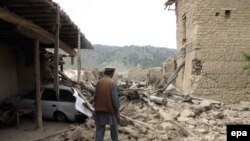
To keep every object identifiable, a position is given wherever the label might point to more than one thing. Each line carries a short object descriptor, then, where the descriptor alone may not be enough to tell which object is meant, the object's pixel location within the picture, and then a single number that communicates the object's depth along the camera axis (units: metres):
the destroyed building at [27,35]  5.23
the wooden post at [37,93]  5.87
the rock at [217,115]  6.49
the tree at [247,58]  6.99
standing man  4.18
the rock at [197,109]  6.62
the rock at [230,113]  6.74
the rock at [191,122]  5.97
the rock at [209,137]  5.19
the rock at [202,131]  5.59
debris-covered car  6.36
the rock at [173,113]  6.27
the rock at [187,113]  6.35
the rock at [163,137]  5.14
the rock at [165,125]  5.70
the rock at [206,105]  6.86
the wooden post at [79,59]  7.37
